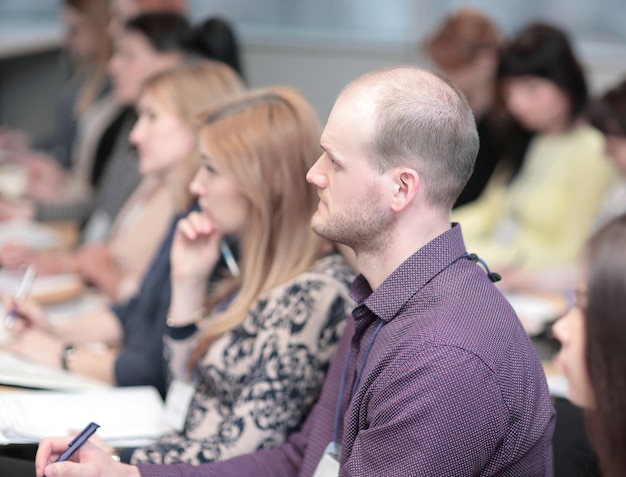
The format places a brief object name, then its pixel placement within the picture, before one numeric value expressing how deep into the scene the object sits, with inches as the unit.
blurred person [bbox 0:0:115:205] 155.6
